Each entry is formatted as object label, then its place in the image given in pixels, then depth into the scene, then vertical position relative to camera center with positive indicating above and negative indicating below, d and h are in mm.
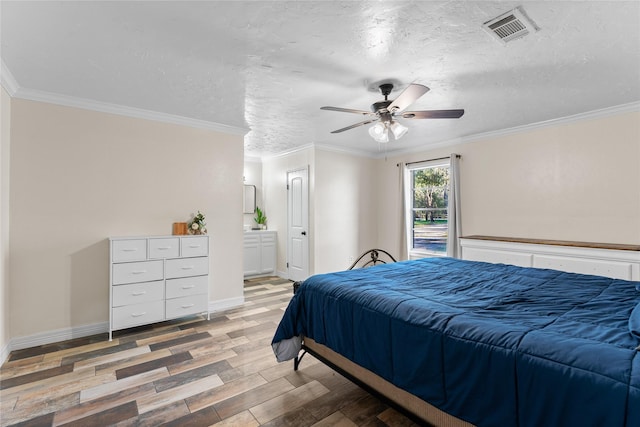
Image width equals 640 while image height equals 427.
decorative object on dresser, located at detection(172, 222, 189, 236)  3805 -107
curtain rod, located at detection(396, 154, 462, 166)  4891 +1006
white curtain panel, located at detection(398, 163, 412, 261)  5605 +151
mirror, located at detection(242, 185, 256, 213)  6461 +454
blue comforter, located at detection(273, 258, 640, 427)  1108 -545
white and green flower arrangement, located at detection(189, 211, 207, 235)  3855 -59
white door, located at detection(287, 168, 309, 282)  5484 -76
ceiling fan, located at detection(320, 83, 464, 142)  2545 +908
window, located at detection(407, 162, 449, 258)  5336 +192
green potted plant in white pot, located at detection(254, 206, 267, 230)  6465 +19
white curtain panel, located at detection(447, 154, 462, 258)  4840 +96
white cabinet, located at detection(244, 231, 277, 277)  5938 -638
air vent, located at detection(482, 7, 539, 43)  1871 +1222
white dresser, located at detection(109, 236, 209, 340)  3182 -636
